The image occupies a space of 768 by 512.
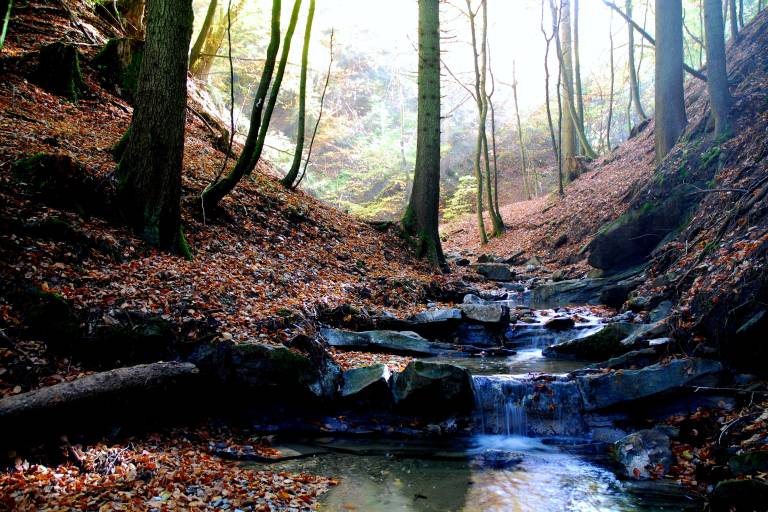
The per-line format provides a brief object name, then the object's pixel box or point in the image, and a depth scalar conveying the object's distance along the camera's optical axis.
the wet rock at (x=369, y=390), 6.26
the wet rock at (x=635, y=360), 6.53
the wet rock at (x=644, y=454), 4.92
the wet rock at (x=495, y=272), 14.66
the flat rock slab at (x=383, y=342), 7.90
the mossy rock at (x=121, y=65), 11.39
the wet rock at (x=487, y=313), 9.45
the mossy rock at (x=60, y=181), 6.68
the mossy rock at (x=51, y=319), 4.94
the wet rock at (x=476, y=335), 9.32
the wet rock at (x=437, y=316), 9.29
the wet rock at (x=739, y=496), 3.65
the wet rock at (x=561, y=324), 9.34
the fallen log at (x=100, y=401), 3.93
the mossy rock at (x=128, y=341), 5.16
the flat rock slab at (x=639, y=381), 5.79
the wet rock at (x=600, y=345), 7.78
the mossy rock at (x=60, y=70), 10.13
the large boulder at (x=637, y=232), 10.45
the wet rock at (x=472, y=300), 10.88
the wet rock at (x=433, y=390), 6.19
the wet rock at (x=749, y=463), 4.11
